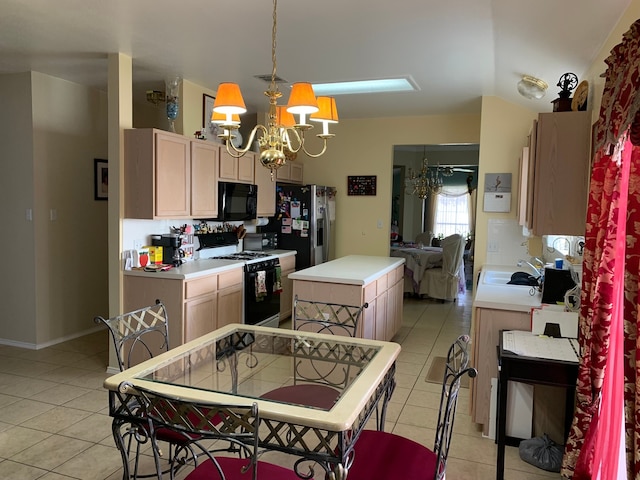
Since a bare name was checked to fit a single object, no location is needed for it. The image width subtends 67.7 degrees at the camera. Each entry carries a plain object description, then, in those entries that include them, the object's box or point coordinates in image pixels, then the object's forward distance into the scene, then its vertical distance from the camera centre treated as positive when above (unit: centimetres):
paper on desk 233 -68
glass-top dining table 154 -70
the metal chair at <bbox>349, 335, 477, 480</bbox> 174 -94
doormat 391 -136
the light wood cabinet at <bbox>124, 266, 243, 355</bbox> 377 -77
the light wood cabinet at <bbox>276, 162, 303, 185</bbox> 583 +45
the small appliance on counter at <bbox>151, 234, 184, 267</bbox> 421 -35
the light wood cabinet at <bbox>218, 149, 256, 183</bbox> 475 +42
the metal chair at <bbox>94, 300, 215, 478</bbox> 168 -94
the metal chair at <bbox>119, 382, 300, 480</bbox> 138 -64
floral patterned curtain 154 -24
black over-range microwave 484 +7
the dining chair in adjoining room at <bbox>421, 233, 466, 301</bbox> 692 -91
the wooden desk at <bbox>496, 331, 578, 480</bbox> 225 -76
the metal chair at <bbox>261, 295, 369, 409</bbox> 186 -77
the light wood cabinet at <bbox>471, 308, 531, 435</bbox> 291 -85
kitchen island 371 -64
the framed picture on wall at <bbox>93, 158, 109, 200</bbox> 497 +27
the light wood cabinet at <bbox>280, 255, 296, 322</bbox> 543 -92
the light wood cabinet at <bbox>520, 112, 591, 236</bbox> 262 +24
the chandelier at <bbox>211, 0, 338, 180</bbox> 216 +46
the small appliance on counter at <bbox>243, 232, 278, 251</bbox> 567 -39
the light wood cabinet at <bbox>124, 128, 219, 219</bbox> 379 +27
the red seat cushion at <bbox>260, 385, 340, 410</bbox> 181 -79
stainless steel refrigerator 577 -15
